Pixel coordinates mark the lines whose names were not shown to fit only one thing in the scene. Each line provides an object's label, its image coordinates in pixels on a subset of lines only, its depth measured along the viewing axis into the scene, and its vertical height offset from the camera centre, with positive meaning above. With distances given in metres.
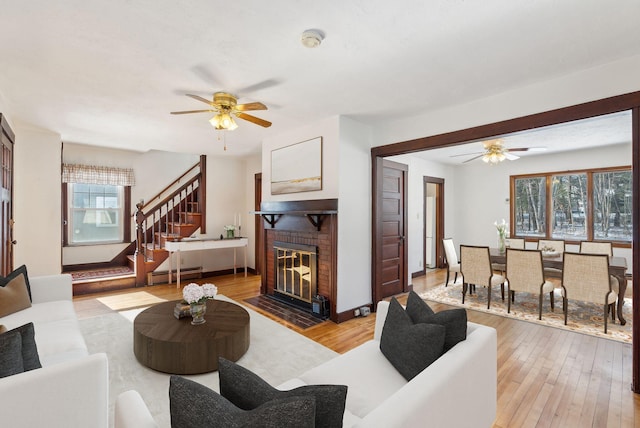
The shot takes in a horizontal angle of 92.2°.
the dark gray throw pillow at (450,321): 1.67 -0.58
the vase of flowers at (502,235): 5.03 -0.27
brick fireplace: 3.94 -0.29
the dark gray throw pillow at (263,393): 1.00 -0.60
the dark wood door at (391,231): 4.38 -0.18
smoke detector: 2.05 +1.23
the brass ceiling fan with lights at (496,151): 4.88 +1.12
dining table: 3.65 -0.61
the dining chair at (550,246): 4.92 -0.47
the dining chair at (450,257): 5.35 -0.69
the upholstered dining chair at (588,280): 3.43 -0.72
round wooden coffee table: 2.50 -1.02
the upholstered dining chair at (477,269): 4.38 -0.73
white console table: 5.59 -0.49
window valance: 5.79 +0.88
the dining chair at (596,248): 4.77 -0.46
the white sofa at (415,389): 1.10 -0.79
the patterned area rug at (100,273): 5.44 -1.01
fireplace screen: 4.26 -0.75
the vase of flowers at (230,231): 6.54 -0.26
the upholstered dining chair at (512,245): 5.42 -0.48
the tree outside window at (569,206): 6.26 +0.26
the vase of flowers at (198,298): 2.74 -0.71
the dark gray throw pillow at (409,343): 1.59 -0.69
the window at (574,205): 5.87 +0.28
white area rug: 2.34 -1.29
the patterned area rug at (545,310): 3.52 -1.25
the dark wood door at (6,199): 3.56 +0.25
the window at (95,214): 6.11 +0.11
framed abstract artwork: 4.14 +0.74
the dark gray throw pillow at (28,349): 1.52 -0.65
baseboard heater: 5.74 -1.09
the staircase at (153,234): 5.38 -0.30
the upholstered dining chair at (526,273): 3.92 -0.72
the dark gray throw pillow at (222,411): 0.84 -0.55
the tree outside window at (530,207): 6.75 +0.26
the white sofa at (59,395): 1.33 -0.82
